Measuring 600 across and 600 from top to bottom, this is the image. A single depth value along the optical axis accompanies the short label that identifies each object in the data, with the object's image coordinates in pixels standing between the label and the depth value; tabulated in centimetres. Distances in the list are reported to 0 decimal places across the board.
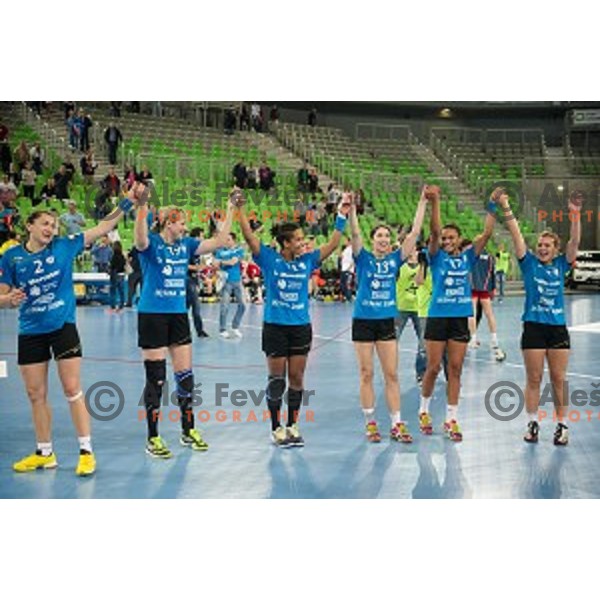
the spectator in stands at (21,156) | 1611
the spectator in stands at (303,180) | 1842
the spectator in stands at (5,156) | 1474
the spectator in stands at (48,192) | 1581
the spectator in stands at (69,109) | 1816
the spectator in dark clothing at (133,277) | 1476
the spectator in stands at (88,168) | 1630
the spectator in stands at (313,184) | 1839
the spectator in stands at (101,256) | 1722
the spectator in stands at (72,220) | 1356
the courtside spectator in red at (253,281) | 1798
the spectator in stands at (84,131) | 1742
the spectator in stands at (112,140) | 1713
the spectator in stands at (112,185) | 1503
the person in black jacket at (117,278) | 1573
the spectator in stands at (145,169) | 1617
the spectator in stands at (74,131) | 1748
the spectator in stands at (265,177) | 1758
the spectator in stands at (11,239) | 1164
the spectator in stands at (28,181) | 1577
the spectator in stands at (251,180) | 1800
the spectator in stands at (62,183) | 1581
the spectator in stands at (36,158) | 1642
